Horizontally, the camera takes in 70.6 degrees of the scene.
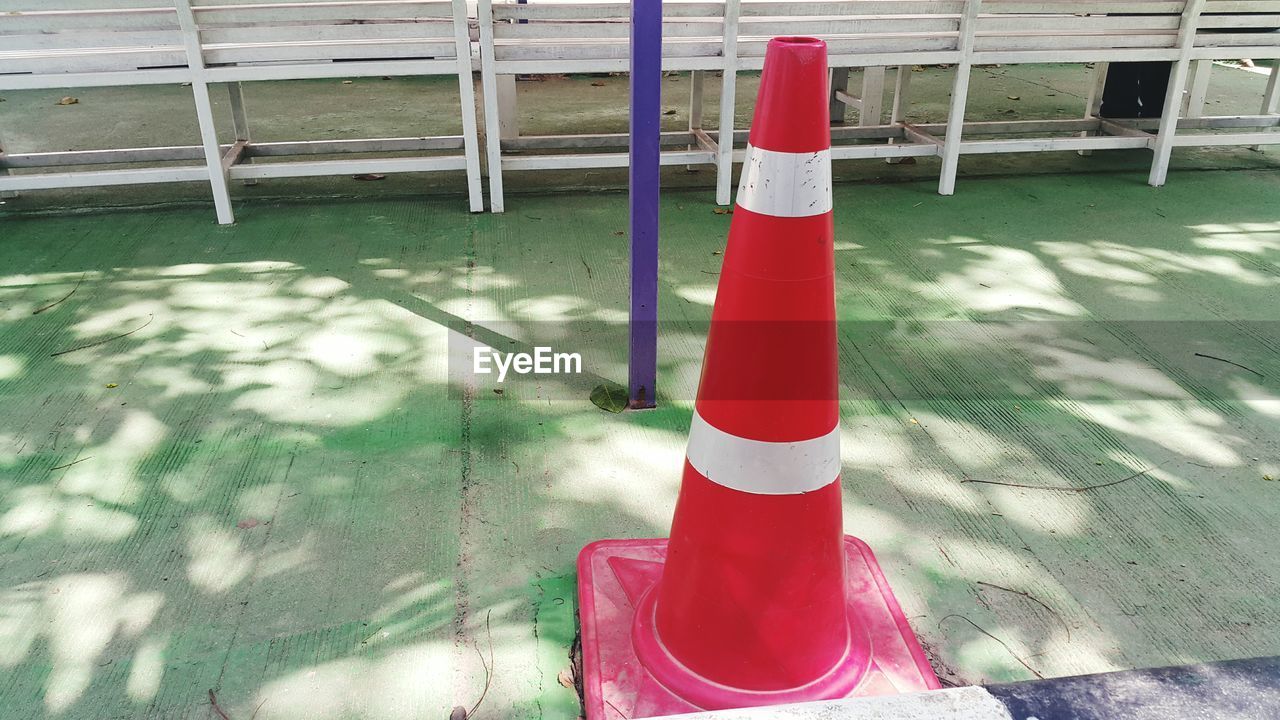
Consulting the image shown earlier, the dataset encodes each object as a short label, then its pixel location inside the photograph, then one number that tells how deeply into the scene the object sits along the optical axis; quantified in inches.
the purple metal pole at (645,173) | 92.4
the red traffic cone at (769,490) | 62.6
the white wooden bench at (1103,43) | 185.3
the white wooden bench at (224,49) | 160.4
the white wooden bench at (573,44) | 168.4
